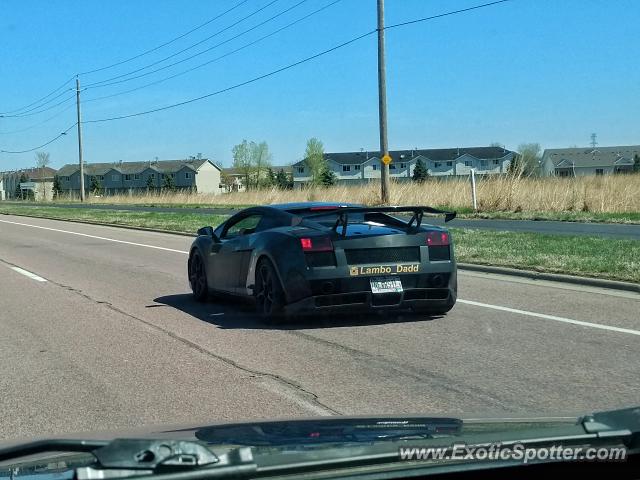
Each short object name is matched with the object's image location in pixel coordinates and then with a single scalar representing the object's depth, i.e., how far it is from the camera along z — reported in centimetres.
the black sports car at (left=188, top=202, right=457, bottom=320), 839
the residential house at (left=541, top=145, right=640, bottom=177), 9062
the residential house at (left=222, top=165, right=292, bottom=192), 12257
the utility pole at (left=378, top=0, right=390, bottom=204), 2809
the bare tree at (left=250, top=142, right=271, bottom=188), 12019
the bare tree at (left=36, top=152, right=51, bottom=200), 12195
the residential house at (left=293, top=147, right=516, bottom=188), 10619
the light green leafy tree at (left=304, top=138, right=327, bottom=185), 10836
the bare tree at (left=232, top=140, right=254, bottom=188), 11925
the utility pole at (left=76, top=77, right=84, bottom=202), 6594
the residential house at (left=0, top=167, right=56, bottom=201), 12156
